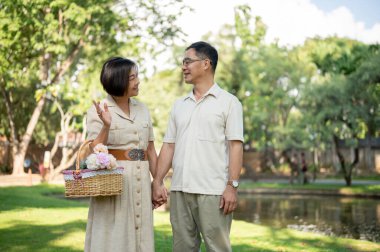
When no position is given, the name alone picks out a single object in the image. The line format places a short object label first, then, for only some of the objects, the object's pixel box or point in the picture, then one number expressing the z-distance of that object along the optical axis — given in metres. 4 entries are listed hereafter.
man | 4.23
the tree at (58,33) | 17.77
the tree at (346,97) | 23.81
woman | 4.09
